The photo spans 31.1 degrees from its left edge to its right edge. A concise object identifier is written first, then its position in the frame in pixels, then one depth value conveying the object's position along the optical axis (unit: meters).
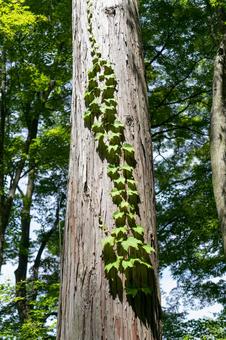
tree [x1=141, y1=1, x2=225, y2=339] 12.37
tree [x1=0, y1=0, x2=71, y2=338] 10.40
